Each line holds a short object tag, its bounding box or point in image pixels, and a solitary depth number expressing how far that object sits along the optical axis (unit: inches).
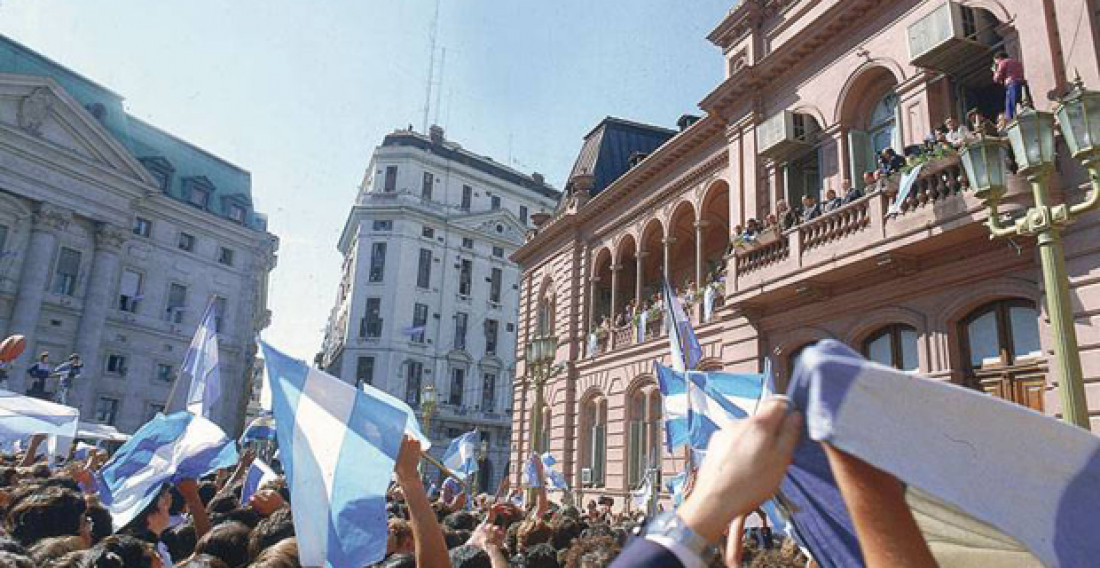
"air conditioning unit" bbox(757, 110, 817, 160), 650.8
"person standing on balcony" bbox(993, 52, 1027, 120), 450.0
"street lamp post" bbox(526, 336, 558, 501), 724.7
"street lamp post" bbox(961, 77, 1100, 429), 290.8
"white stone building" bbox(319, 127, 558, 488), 2082.9
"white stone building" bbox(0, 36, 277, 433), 1499.8
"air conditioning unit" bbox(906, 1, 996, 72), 497.4
